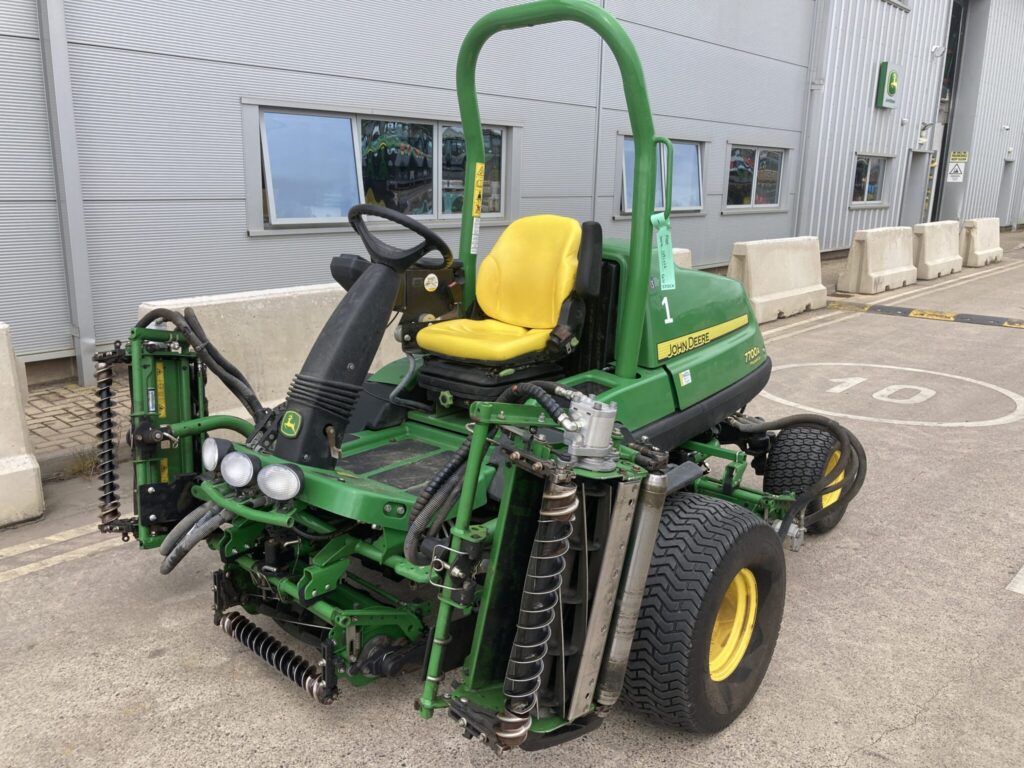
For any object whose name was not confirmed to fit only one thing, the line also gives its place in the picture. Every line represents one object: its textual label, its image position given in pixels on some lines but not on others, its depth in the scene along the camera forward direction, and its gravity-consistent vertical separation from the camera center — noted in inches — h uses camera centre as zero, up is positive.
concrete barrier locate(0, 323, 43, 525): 165.9 -56.6
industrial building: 255.9 +16.6
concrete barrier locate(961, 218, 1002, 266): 673.0 -41.4
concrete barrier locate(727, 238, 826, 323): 411.2 -44.5
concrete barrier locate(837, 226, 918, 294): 523.8 -46.1
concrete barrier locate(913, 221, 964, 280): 597.9 -43.0
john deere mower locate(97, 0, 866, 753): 95.0 -40.6
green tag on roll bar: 134.7 -10.6
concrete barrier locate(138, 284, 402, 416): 197.8 -37.2
